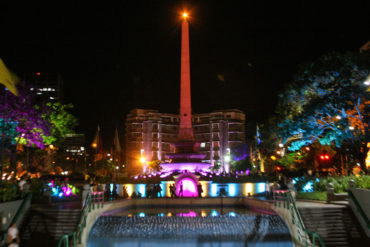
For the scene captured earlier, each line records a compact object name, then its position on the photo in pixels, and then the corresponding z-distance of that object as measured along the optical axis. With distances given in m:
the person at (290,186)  20.91
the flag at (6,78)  21.14
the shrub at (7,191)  17.77
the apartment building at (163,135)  102.69
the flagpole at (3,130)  24.62
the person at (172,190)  29.86
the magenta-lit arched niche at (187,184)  32.11
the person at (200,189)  30.31
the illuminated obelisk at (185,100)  47.94
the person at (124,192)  30.14
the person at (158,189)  29.63
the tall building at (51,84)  113.31
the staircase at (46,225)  16.67
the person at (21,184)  21.73
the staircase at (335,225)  16.31
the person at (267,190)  27.81
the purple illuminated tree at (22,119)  27.05
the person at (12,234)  13.91
